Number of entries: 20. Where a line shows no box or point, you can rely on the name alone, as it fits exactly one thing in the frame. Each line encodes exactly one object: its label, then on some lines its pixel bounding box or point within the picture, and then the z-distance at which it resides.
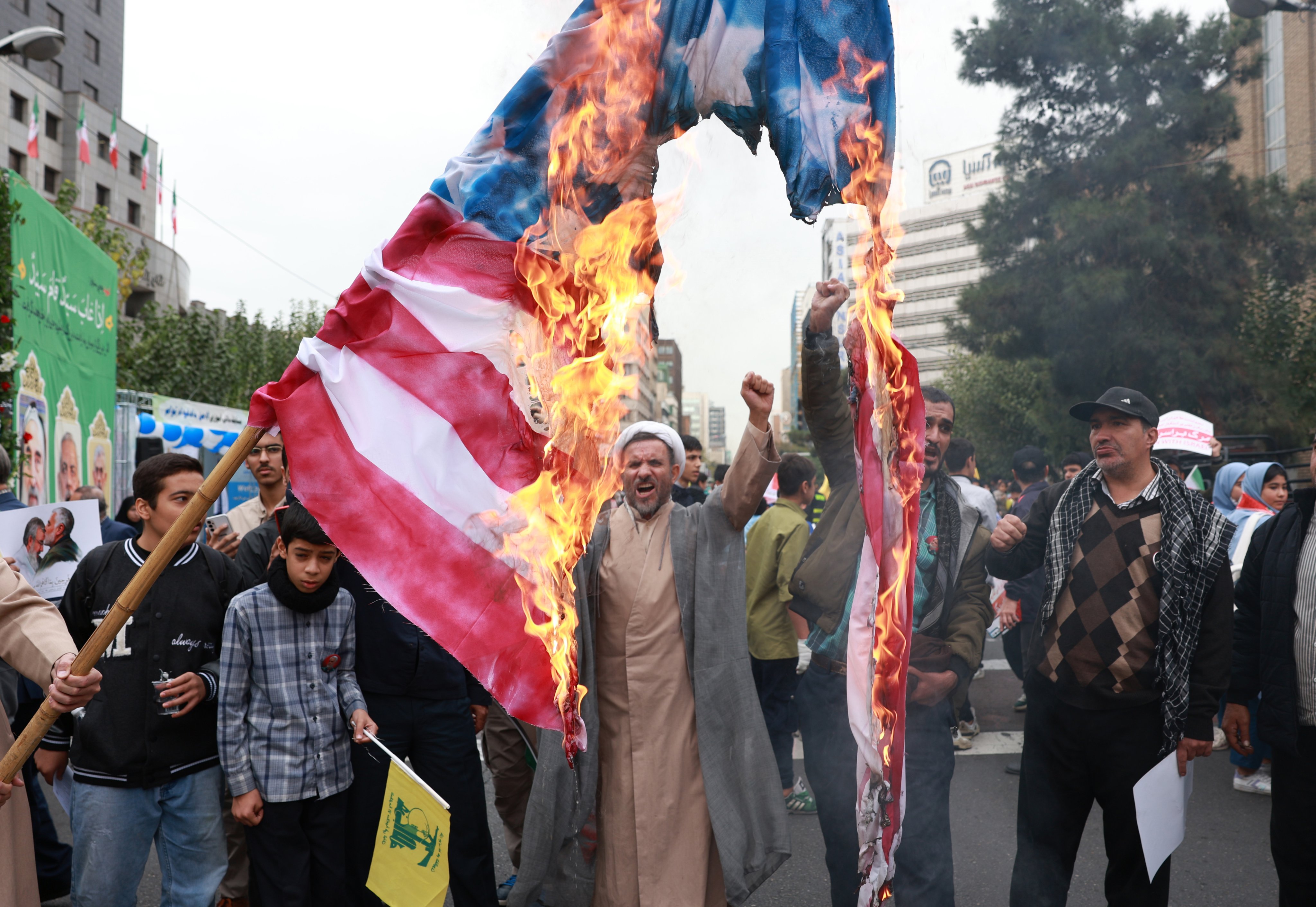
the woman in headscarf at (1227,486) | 7.67
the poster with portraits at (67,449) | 7.82
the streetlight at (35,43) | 8.77
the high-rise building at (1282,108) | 29.66
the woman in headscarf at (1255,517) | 5.75
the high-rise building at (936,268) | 79.50
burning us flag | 2.64
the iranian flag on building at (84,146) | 30.56
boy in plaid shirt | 3.44
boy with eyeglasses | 4.79
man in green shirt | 5.58
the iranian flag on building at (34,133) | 28.92
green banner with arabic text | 7.16
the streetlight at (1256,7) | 8.23
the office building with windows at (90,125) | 33.19
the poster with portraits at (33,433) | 7.14
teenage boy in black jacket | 3.30
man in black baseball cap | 3.43
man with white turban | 3.10
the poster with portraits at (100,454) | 8.64
